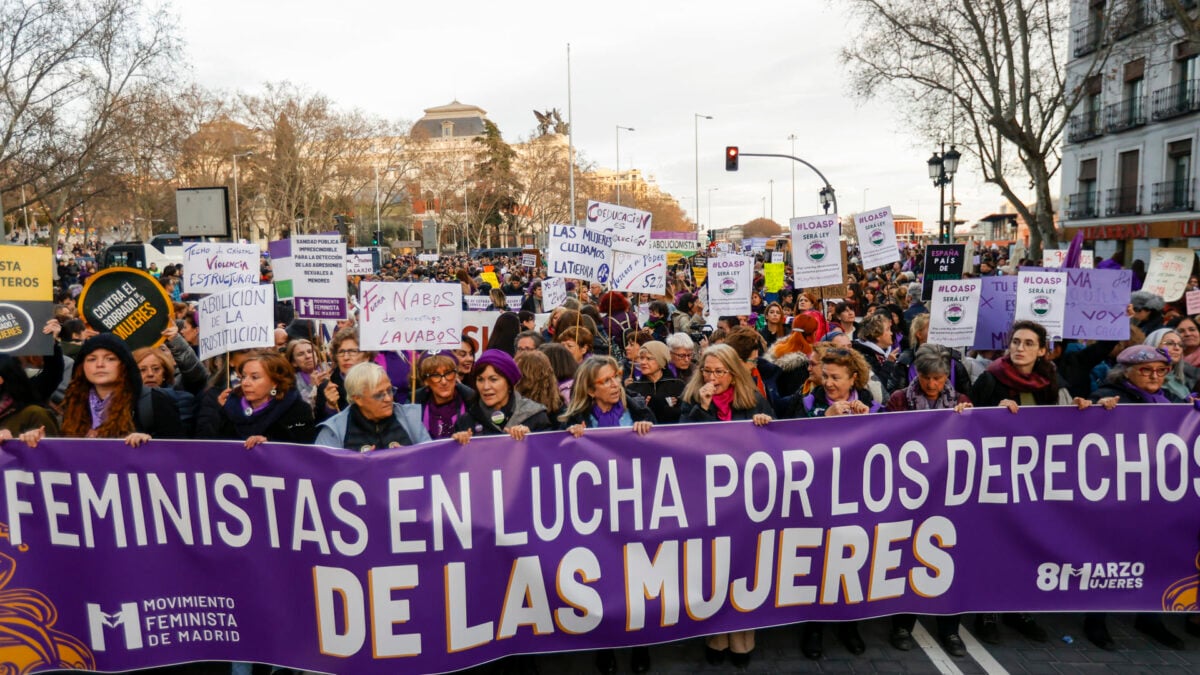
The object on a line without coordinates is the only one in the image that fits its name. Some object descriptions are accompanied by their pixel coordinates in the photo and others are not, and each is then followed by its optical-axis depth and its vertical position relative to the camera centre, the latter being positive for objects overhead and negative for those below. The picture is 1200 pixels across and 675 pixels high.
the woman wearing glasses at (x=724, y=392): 4.48 -0.59
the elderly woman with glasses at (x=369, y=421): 4.08 -0.67
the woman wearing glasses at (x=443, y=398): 4.64 -0.64
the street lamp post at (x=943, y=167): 22.20 +3.01
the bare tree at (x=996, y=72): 22.81 +5.82
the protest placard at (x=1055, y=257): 14.02 +0.34
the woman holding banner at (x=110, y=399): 4.12 -0.55
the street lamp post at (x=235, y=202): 53.90 +5.67
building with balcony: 28.80 +5.16
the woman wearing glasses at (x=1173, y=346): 5.31 -0.45
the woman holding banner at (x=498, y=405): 4.46 -0.66
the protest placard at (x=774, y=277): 13.82 +0.05
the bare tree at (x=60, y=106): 23.33 +5.54
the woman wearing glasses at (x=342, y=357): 5.68 -0.51
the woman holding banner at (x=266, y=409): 4.36 -0.64
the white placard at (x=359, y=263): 15.88 +0.41
